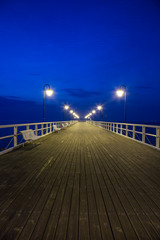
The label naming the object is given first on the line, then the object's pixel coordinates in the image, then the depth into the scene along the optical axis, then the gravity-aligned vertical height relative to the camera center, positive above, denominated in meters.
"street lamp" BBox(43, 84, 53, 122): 12.54 +2.57
